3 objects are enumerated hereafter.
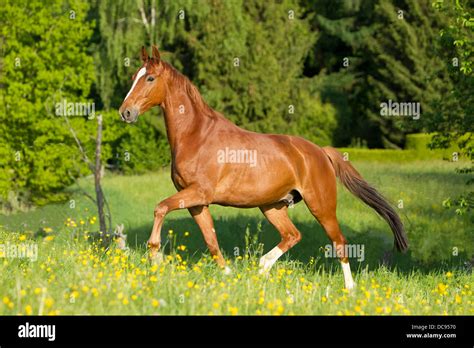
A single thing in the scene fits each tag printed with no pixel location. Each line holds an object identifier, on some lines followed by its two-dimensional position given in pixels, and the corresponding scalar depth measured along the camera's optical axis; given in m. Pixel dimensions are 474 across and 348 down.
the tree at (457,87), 9.95
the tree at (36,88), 22.45
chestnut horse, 7.44
